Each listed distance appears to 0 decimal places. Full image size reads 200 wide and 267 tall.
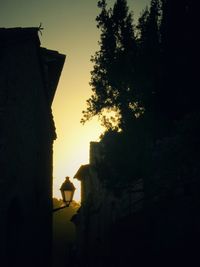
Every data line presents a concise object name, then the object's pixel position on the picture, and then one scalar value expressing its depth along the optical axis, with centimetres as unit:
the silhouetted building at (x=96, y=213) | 1755
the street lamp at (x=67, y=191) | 1060
